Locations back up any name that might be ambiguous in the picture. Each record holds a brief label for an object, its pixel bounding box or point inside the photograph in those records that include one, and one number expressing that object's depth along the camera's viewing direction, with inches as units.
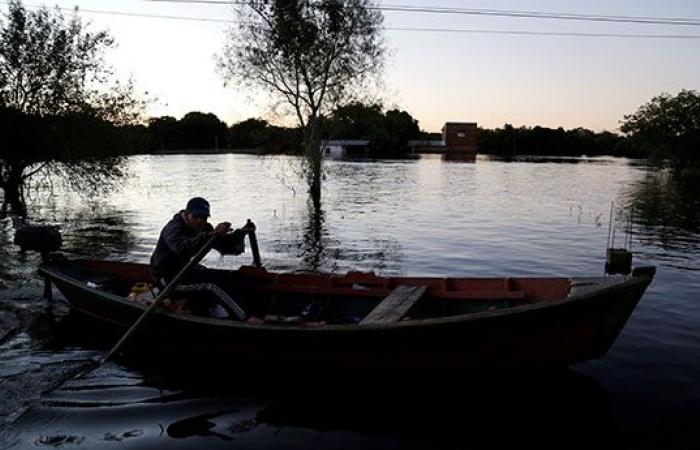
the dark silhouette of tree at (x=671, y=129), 2447.1
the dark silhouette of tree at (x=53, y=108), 903.7
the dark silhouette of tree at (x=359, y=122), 1128.2
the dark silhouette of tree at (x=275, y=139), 1170.6
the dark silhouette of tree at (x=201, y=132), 5846.5
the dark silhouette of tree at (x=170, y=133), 5627.5
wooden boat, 252.5
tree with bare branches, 1087.6
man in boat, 320.8
